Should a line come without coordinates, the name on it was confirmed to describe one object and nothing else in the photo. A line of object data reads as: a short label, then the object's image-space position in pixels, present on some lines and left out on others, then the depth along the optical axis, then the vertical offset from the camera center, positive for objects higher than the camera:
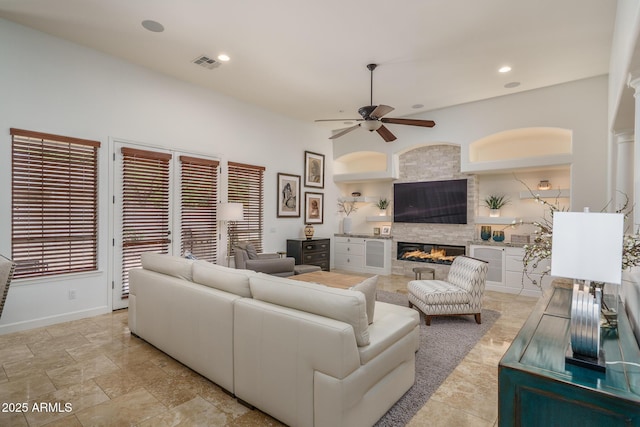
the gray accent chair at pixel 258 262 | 4.66 -0.76
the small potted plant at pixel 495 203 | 6.02 +0.22
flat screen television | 6.24 +0.26
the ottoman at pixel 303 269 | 5.28 -0.97
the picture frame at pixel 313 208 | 7.31 +0.11
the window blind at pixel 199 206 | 5.09 +0.08
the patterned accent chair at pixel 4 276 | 2.11 -0.45
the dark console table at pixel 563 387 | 1.17 -0.66
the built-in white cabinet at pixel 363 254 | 7.12 -0.97
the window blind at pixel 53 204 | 3.61 +0.07
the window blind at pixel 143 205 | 4.46 +0.08
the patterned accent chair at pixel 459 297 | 3.86 -1.01
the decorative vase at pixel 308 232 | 6.92 -0.42
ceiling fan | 3.93 +1.24
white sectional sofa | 1.80 -0.87
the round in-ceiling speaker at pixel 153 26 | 3.48 +2.07
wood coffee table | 4.02 -0.90
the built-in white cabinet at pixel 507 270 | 5.28 -0.94
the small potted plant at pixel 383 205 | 7.63 +0.20
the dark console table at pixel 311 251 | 6.64 -0.83
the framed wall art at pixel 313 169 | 7.31 +1.02
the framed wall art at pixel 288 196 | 6.68 +0.36
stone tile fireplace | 6.18 -0.25
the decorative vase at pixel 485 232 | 5.93 -0.33
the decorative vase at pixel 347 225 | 7.93 -0.30
